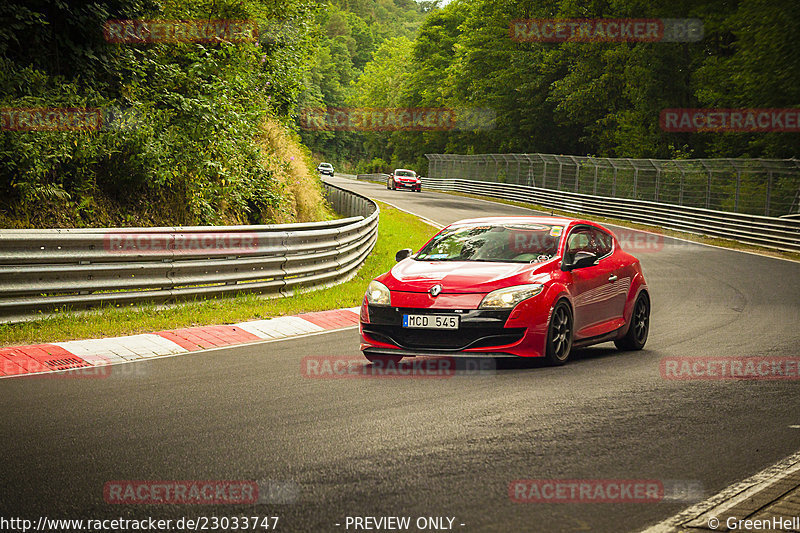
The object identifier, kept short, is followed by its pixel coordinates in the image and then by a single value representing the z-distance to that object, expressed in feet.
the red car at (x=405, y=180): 211.82
